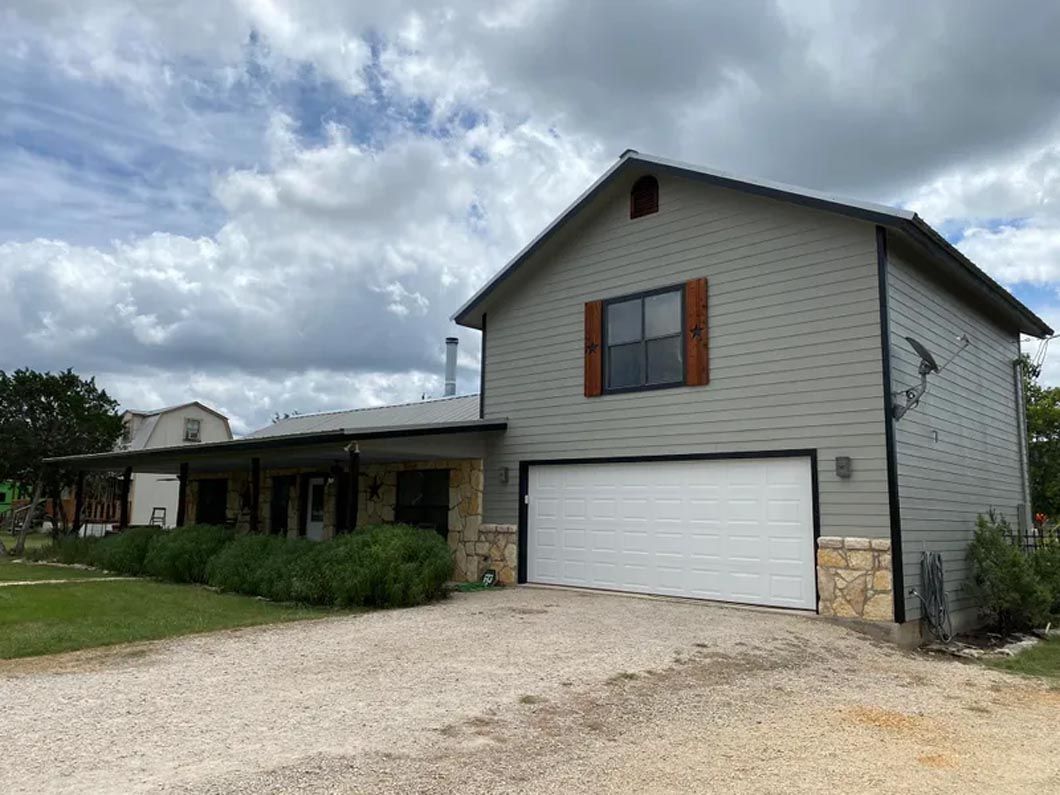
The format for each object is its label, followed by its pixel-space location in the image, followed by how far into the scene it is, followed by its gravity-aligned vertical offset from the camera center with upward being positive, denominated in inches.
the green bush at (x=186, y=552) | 513.7 -36.8
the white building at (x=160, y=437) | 1316.4 +98.9
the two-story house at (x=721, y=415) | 367.9 +47.0
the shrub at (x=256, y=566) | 426.9 -38.6
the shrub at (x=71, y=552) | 641.0 -49.0
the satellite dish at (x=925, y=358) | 370.6 +69.0
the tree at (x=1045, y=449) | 705.0 +53.2
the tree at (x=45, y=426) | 836.0 +72.3
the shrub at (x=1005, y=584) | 393.7 -37.4
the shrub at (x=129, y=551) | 570.9 -41.2
